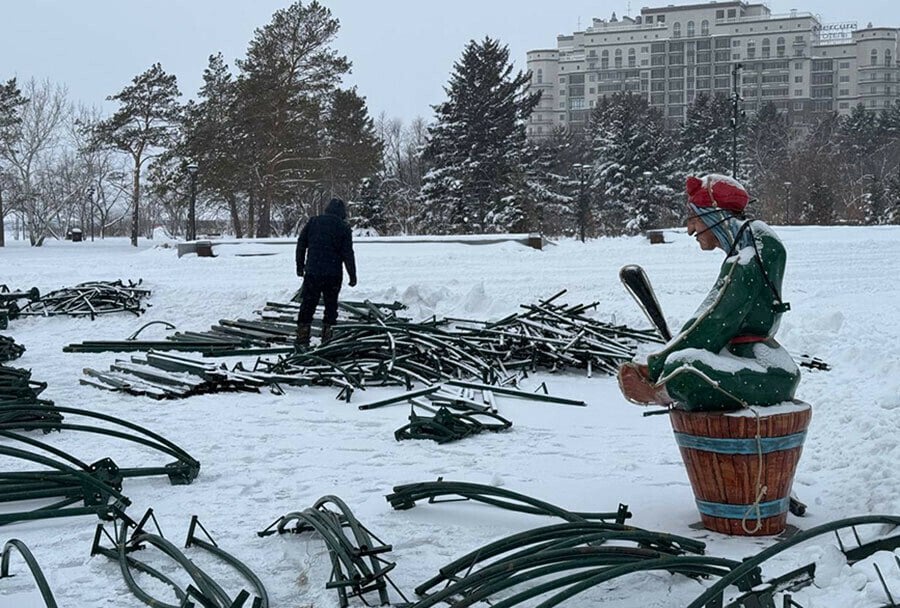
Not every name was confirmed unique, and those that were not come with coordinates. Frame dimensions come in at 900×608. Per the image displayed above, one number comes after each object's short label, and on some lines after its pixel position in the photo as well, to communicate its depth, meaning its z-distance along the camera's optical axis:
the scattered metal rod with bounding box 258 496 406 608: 3.79
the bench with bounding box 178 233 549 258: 24.71
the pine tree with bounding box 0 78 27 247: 46.62
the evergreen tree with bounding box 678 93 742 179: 52.28
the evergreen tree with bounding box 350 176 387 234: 45.50
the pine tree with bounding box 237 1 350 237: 42.66
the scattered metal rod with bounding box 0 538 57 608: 3.63
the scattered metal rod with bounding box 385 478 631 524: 4.48
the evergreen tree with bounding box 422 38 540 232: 41.88
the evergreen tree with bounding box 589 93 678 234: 46.59
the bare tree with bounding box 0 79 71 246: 51.91
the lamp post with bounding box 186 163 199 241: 34.16
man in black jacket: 11.18
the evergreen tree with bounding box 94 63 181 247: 48.38
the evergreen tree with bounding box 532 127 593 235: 42.94
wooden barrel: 4.23
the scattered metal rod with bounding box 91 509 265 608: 3.68
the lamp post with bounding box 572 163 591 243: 38.23
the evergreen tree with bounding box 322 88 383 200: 44.28
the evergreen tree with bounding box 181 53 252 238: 42.28
